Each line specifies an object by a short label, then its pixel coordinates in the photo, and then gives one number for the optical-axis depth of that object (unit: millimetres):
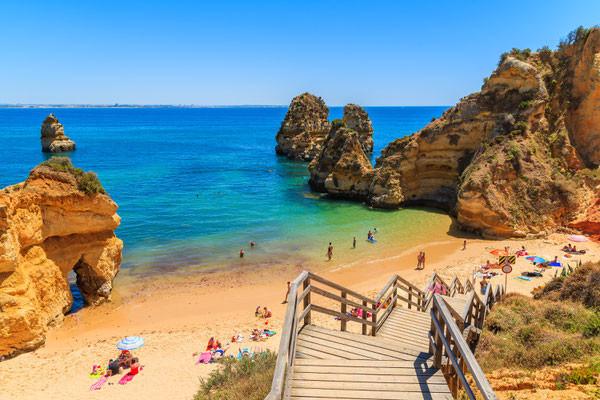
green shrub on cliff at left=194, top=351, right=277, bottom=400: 8250
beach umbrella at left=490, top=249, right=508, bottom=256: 25019
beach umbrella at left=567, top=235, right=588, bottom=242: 24422
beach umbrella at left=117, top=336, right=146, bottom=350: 14219
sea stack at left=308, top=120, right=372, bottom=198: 39594
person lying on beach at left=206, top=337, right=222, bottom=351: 14859
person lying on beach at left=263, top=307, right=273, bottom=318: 17875
